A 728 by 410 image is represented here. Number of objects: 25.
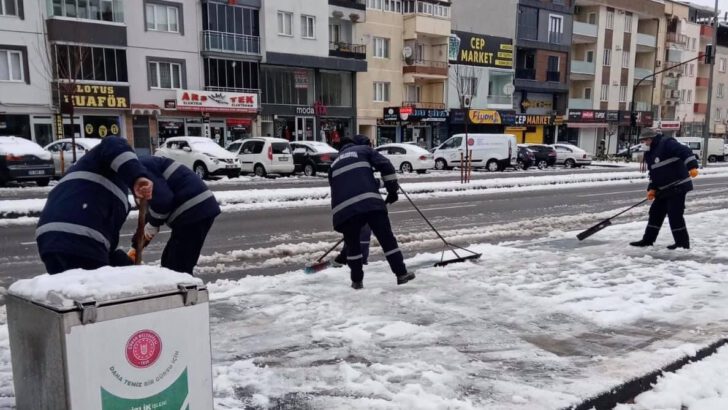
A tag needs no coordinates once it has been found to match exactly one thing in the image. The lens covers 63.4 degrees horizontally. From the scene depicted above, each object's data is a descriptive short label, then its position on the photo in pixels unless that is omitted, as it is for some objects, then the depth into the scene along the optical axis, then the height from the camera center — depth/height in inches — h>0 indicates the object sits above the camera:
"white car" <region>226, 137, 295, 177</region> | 891.4 -57.3
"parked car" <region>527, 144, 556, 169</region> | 1263.5 -77.1
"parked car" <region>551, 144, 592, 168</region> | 1330.0 -85.6
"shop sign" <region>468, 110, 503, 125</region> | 1710.1 +2.7
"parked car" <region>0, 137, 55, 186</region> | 665.0 -49.0
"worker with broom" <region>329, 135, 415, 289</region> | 222.1 -31.5
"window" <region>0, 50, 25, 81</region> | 1055.0 +94.5
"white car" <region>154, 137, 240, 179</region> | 823.1 -53.6
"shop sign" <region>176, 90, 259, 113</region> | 1226.6 +35.7
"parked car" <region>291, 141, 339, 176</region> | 940.0 -61.6
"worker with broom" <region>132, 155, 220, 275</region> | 161.9 -26.0
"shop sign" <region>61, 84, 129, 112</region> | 1102.4 +41.6
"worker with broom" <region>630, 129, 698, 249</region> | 303.1 -31.7
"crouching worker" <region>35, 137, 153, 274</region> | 127.1 -19.3
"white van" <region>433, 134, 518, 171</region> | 1149.1 -64.2
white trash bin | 88.5 -34.9
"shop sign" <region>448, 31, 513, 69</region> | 1702.8 +202.1
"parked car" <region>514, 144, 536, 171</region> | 1217.4 -82.1
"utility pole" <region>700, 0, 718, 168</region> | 1190.3 +58.6
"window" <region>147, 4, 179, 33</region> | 1213.1 +207.3
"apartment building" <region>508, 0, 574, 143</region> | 1909.4 +166.5
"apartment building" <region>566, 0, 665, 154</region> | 2059.5 +169.9
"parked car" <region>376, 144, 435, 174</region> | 1042.1 -68.5
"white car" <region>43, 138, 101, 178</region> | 754.8 -41.9
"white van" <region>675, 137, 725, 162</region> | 1600.6 -86.3
